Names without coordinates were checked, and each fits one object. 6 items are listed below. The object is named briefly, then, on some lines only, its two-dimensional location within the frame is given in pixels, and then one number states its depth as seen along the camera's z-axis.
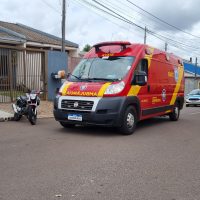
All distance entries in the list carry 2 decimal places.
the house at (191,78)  28.50
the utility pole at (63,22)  13.41
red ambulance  6.15
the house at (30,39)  15.71
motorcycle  7.46
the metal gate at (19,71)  10.45
